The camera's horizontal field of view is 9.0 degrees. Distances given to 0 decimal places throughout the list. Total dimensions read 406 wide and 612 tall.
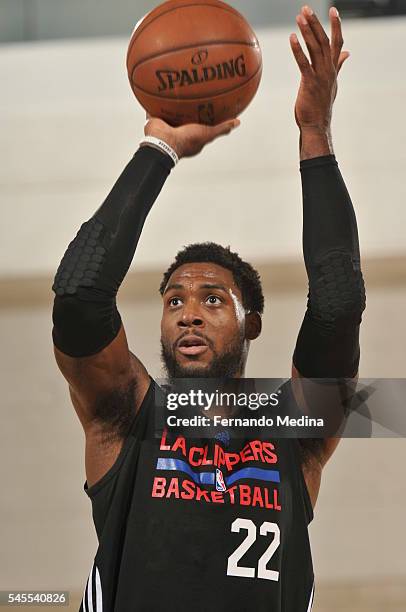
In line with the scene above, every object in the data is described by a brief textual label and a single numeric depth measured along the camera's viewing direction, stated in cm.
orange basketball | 416
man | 403
